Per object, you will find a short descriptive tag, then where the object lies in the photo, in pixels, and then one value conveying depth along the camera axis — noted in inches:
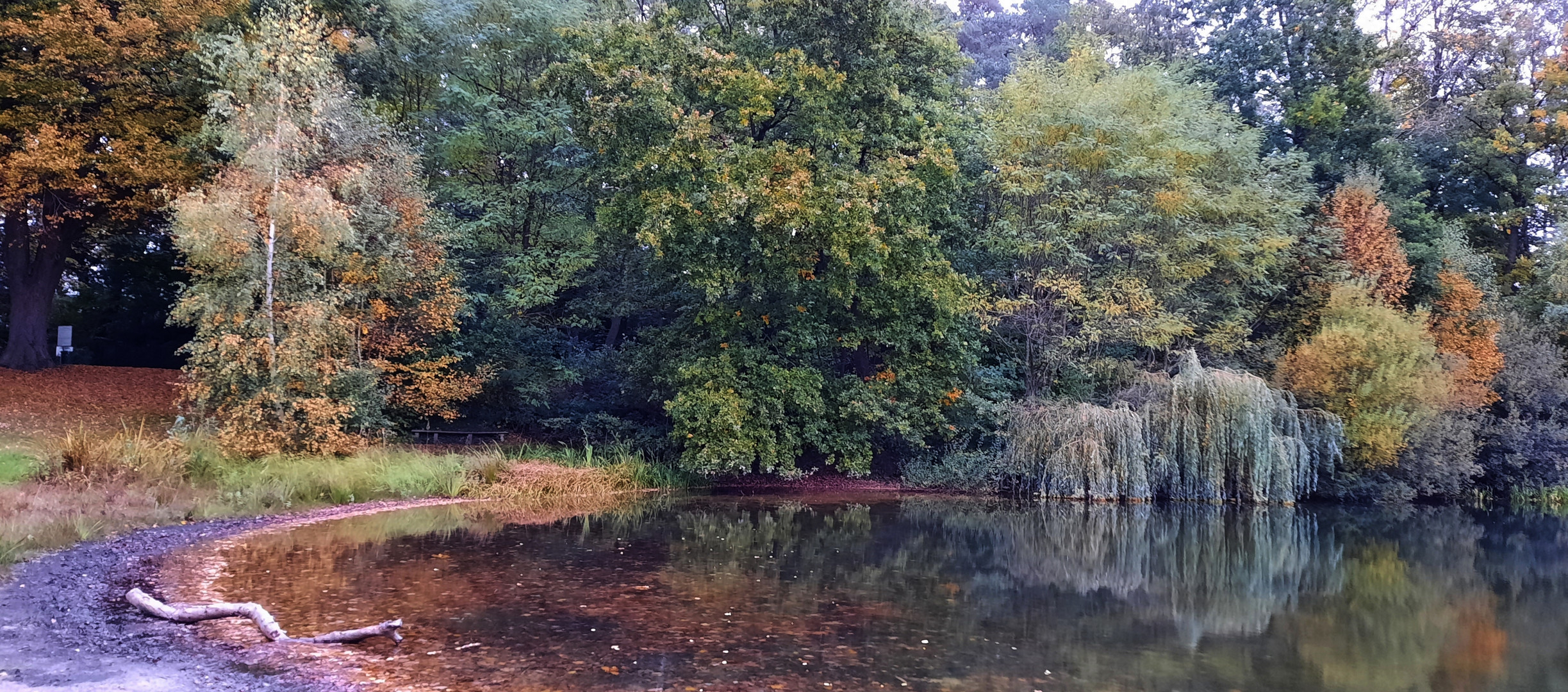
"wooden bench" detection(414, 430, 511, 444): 875.4
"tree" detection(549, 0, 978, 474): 733.3
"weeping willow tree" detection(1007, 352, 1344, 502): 752.3
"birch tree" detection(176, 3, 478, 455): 638.5
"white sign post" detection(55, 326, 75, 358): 943.7
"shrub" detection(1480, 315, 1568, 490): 924.6
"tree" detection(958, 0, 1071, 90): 1616.6
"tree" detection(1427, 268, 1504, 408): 896.3
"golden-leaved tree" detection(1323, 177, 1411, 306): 965.2
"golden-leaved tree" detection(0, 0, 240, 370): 755.4
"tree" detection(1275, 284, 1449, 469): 813.2
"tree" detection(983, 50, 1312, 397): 874.8
